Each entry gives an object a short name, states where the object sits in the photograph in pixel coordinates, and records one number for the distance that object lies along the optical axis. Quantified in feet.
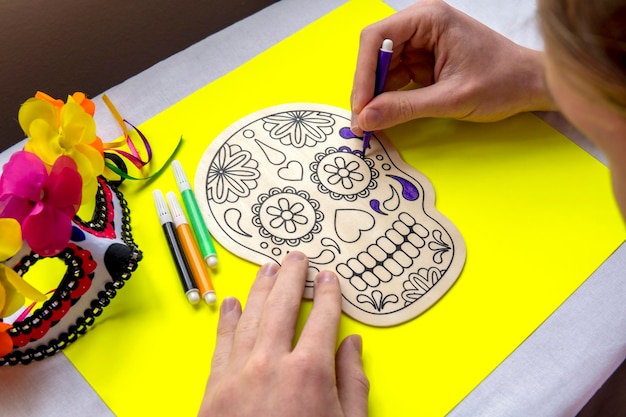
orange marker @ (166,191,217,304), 2.14
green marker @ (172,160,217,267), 2.22
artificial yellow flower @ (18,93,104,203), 1.88
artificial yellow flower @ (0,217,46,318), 1.73
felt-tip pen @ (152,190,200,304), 2.13
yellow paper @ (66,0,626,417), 1.98
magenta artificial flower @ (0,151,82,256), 1.76
